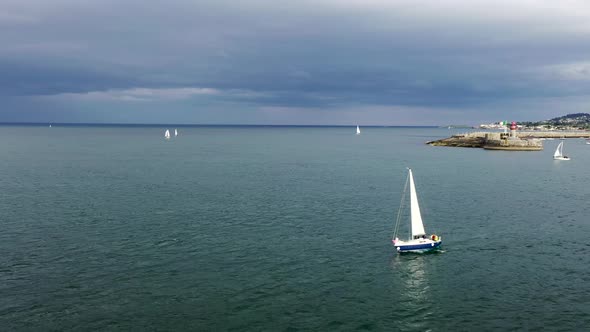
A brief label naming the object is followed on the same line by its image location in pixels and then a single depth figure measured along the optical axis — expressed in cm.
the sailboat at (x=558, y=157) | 15762
